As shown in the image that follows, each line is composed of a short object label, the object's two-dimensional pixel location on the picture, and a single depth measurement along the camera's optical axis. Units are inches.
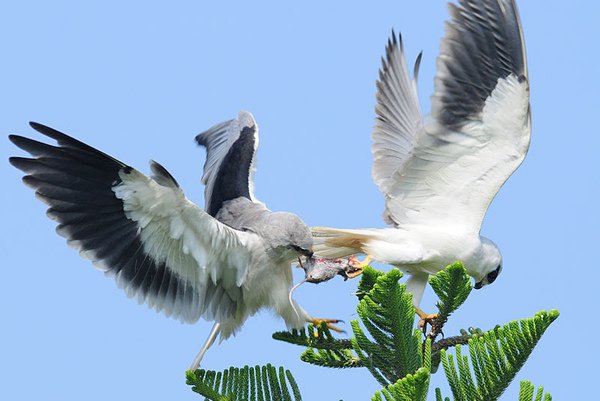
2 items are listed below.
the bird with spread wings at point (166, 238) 405.7
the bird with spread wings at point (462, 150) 544.7
